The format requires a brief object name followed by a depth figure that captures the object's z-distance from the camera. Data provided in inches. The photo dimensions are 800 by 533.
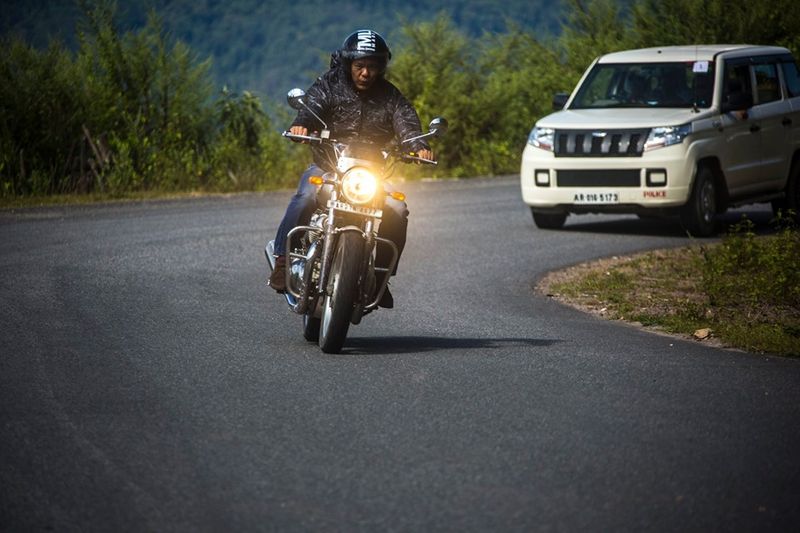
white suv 1081.2
